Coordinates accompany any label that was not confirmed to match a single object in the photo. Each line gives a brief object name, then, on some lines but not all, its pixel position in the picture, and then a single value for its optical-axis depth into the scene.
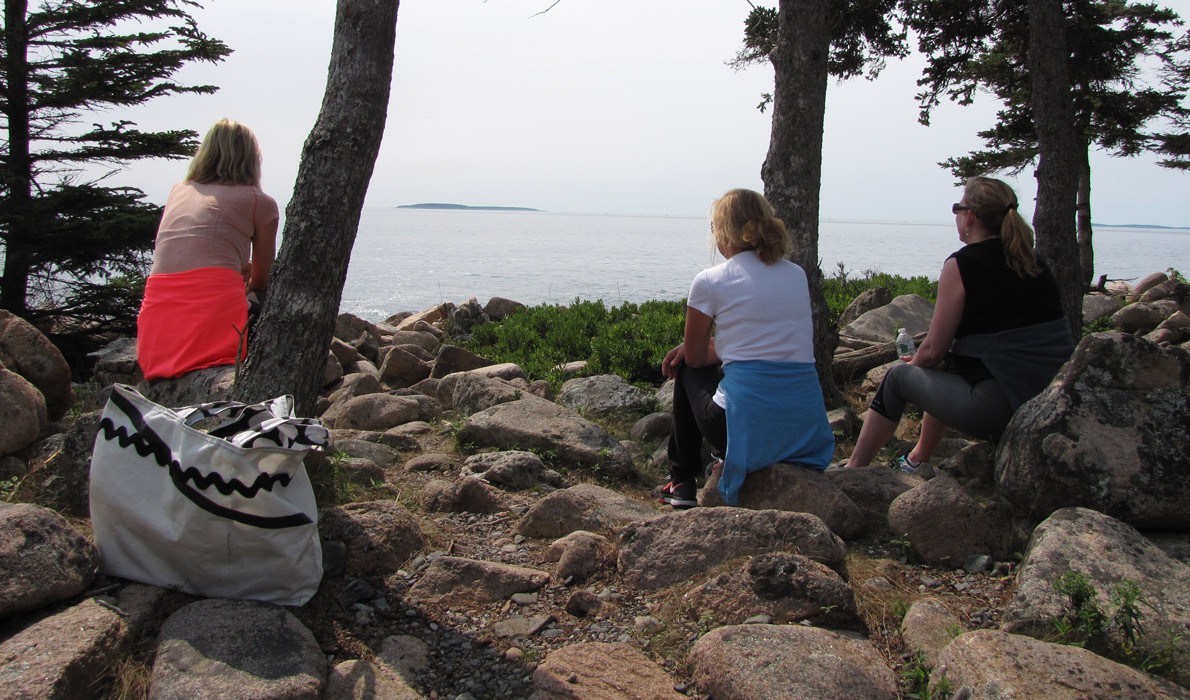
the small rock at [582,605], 3.65
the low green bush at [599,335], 8.98
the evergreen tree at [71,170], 9.53
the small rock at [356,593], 3.63
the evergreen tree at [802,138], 6.93
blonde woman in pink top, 4.77
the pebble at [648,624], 3.48
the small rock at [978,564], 3.88
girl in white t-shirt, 4.57
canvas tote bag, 3.21
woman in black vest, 4.60
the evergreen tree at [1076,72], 11.55
